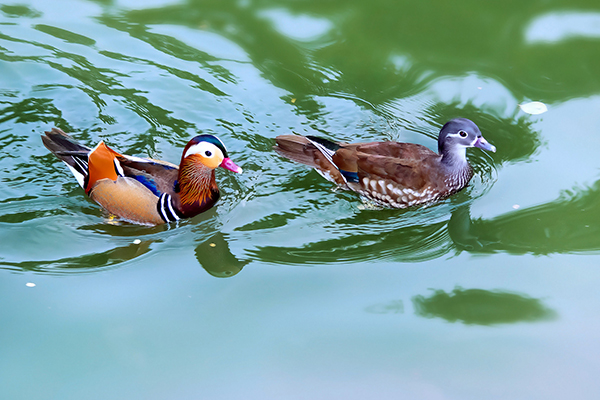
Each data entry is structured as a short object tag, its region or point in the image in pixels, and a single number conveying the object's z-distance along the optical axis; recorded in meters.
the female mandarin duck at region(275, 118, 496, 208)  8.67
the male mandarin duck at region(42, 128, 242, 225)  8.34
